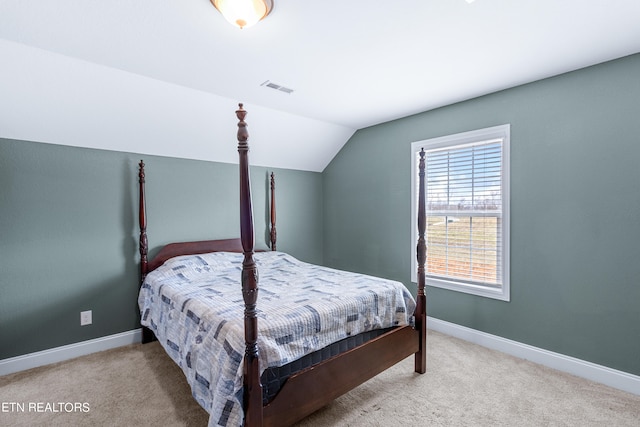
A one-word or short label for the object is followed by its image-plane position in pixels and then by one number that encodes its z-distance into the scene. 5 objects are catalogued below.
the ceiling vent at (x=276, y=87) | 2.53
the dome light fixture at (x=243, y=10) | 1.48
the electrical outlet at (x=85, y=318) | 2.69
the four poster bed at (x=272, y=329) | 1.41
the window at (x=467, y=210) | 2.75
